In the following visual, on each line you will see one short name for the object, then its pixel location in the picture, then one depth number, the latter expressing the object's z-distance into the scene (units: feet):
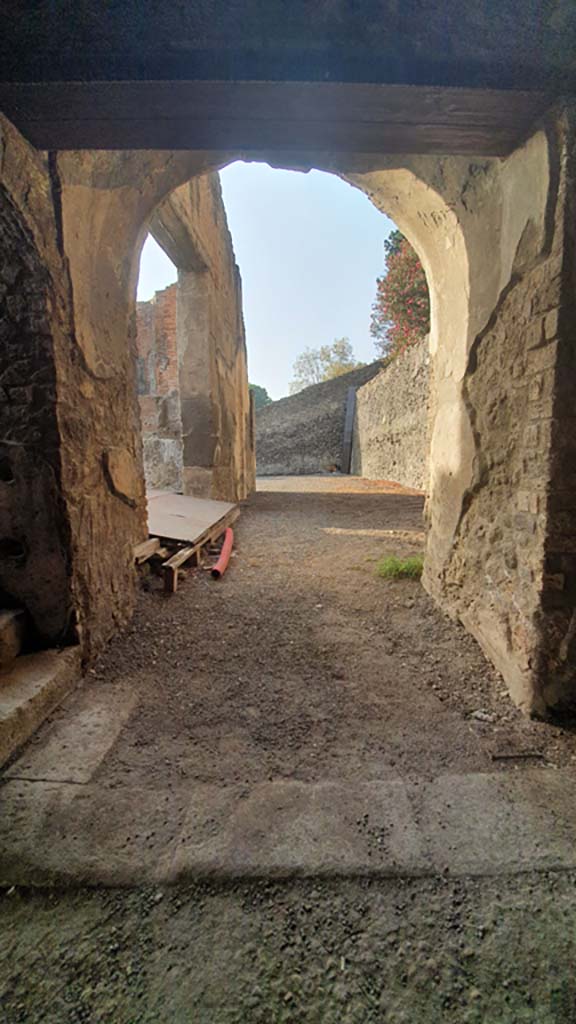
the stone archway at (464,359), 5.38
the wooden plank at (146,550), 8.99
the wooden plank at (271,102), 4.30
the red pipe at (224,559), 10.50
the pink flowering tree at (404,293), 40.55
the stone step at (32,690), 4.78
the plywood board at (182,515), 11.27
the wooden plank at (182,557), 9.24
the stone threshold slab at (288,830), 3.60
